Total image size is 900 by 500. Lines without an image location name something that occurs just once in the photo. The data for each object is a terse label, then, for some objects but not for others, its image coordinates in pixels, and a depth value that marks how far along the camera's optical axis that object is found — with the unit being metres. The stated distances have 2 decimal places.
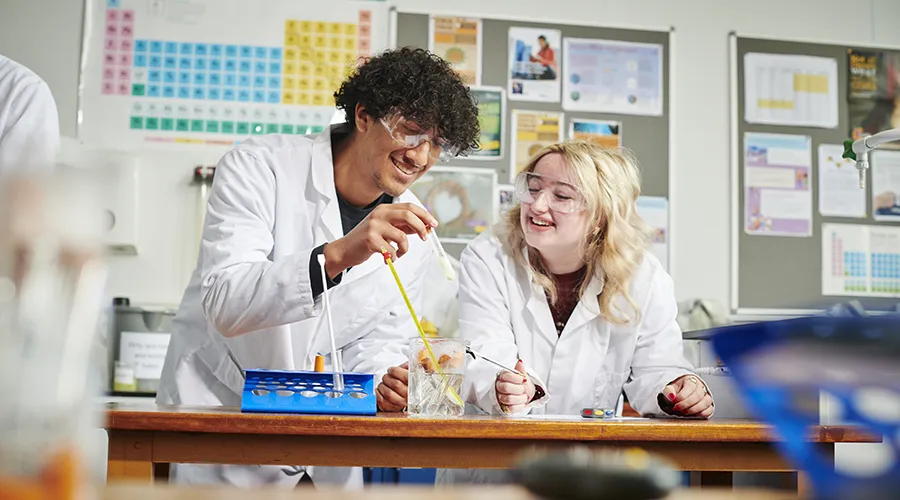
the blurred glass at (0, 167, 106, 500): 0.38
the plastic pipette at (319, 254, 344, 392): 1.46
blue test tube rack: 1.44
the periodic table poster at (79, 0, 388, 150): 3.34
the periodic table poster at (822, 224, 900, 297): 3.70
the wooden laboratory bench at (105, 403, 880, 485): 1.31
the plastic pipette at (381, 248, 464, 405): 1.56
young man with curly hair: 1.86
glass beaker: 1.56
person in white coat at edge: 1.56
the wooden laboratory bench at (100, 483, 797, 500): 0.59
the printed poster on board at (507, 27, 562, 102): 3.57
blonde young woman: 2.00
